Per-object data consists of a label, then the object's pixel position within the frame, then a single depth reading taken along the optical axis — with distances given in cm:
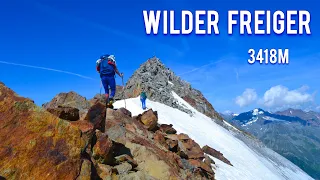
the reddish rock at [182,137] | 1897
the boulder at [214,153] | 2289
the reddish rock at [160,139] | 1593
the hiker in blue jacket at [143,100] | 3019
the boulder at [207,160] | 1791
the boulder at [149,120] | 1791
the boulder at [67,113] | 1022
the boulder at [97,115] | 1116
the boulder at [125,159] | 1048
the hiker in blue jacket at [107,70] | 1503
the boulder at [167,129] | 1974
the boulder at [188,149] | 1638
